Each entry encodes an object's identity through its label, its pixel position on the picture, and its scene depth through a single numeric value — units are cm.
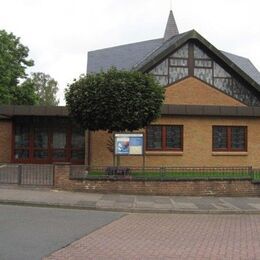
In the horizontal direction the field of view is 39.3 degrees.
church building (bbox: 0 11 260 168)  1913
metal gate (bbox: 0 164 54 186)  1386
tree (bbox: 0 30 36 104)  3064
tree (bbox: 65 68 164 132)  1435
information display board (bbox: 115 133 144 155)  1438
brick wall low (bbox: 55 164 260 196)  1331
